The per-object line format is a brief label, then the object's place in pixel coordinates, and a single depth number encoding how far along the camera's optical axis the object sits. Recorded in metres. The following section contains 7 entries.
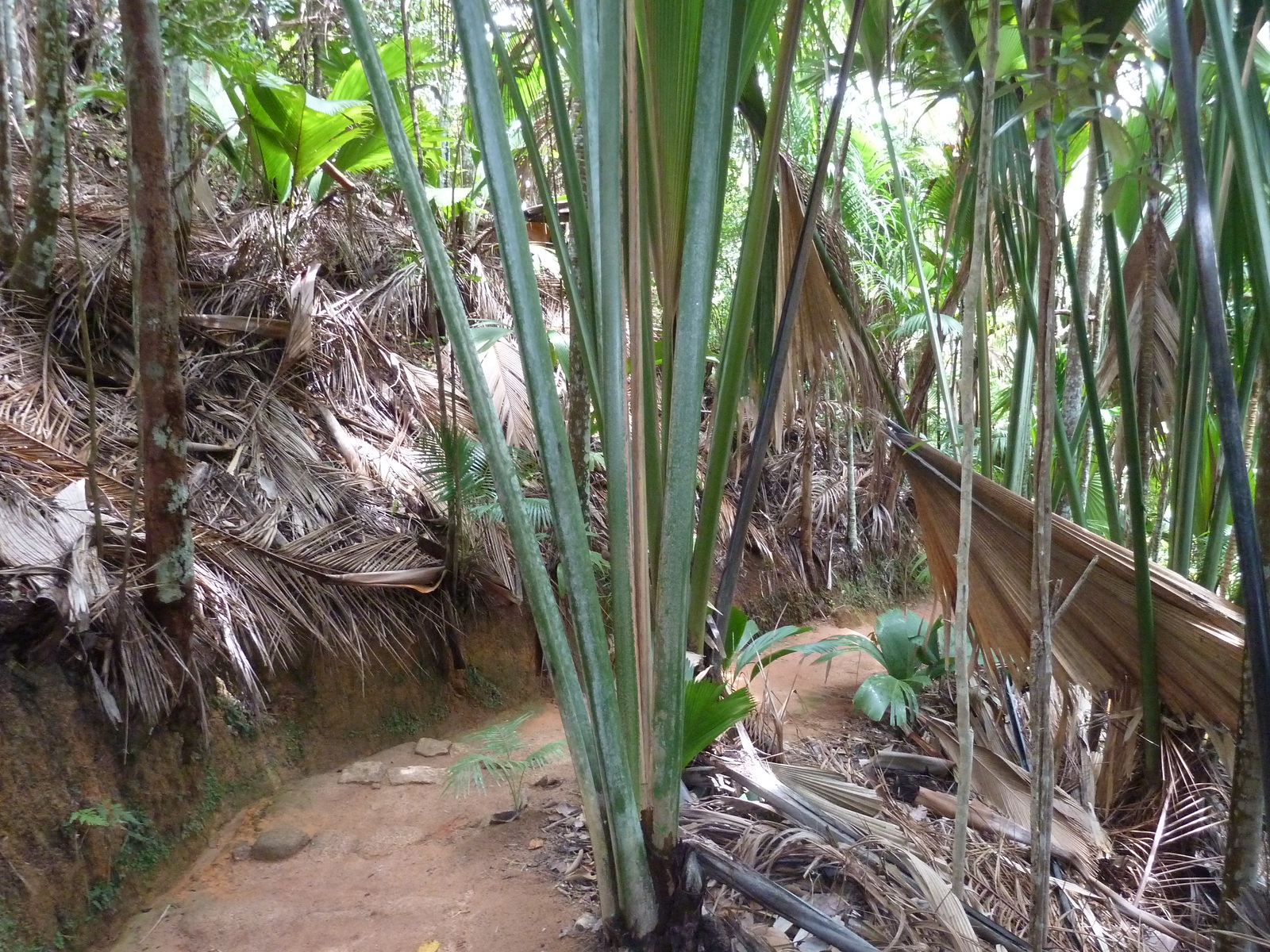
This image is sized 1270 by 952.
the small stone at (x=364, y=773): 3.08
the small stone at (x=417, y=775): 3.09
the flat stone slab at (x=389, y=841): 2.59
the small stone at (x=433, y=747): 3.35
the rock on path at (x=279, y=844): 2.56
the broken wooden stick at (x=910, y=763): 3.23
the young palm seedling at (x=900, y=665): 3.82
